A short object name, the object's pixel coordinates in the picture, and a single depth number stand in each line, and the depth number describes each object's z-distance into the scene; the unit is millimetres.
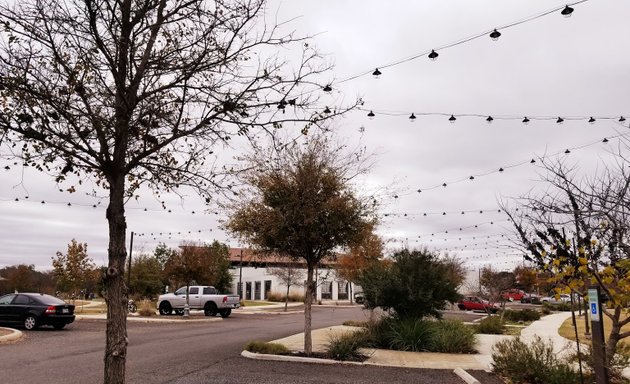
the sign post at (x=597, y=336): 7414
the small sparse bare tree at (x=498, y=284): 30656
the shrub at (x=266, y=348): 13773
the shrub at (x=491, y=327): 21125
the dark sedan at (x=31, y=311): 20578
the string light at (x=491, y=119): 12531
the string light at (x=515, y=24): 8391
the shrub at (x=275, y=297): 56722
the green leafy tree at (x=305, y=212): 13703
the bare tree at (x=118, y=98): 5449
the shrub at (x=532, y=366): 8961
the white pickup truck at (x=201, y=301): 31781
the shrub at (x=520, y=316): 29625
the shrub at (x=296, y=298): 57438
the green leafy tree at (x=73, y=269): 34000
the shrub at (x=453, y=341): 14914
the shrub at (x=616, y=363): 8930
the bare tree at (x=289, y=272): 40541
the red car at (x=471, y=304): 46272
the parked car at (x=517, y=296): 62738
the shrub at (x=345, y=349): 13102
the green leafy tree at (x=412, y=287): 16438
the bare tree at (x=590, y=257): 6789
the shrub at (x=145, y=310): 29781
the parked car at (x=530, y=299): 63094
